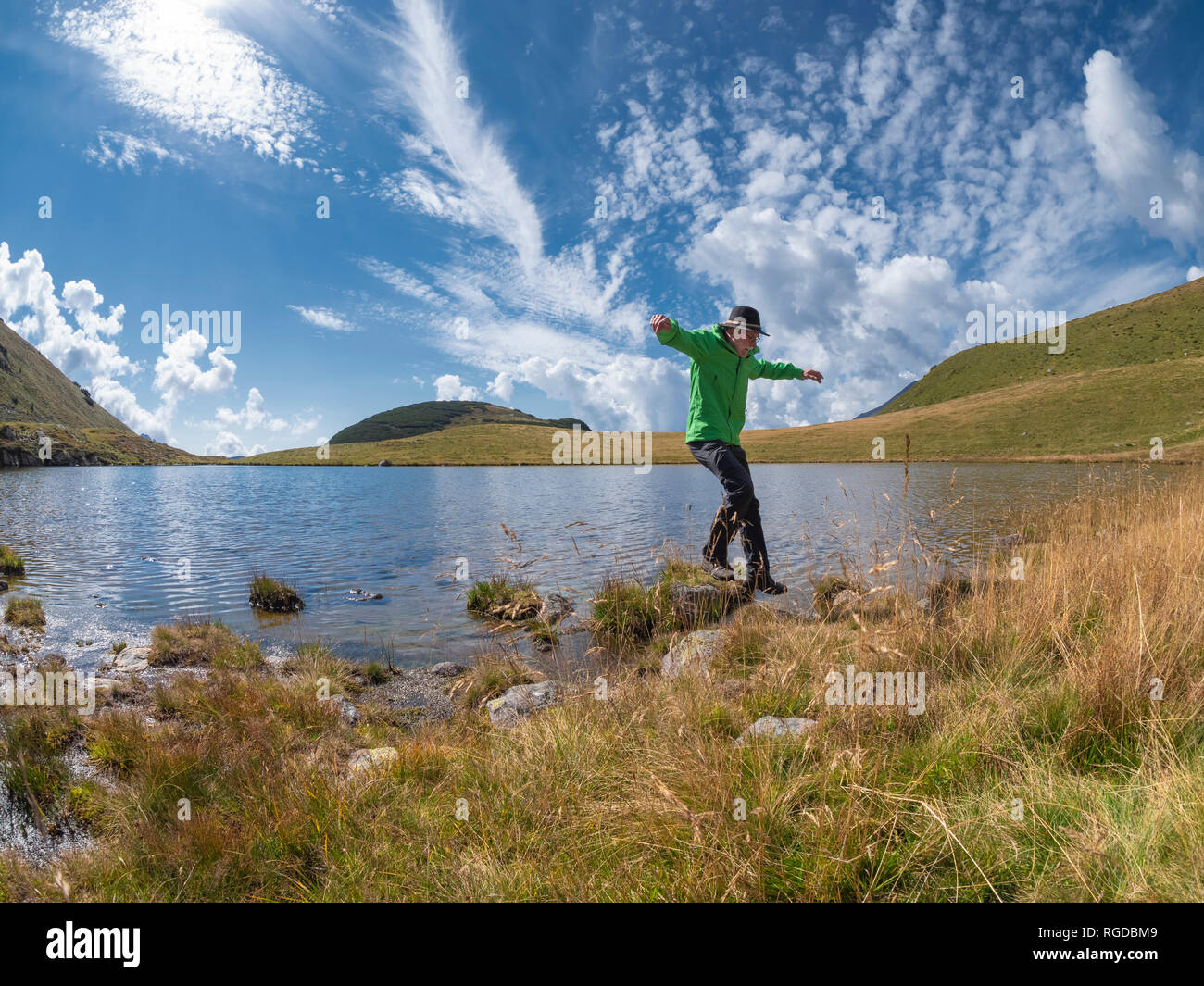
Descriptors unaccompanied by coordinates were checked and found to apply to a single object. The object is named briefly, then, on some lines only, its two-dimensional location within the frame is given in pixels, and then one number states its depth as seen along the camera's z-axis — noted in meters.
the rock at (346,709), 5.86
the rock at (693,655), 4.88
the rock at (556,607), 10.22
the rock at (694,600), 9.18
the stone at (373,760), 3.83
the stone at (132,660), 7.92
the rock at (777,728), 3.42
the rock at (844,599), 8.15
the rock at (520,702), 5.45
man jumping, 8.02
